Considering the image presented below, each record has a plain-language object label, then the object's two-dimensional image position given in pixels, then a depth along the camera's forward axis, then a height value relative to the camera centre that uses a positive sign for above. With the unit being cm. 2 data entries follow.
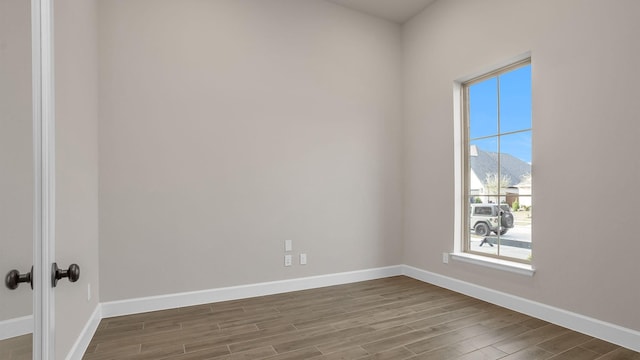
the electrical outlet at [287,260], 352 -84
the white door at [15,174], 68 +2
